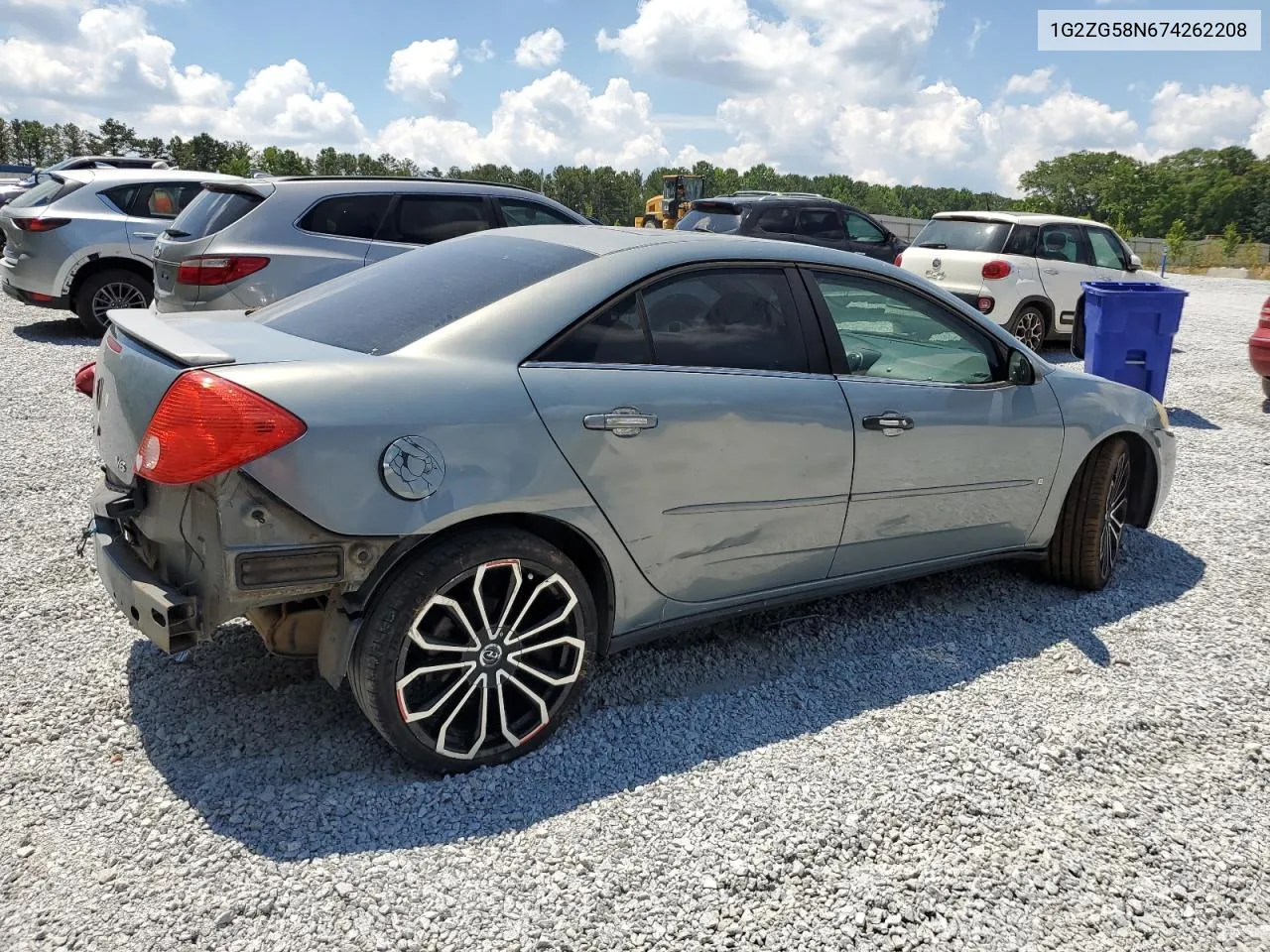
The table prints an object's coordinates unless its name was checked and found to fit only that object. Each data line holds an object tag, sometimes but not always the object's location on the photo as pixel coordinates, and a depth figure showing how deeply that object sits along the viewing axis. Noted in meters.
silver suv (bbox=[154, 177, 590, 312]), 7.50
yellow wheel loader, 35.31
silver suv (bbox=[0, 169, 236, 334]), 10.25
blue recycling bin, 8.33
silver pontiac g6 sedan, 2.66
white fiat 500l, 11.80
